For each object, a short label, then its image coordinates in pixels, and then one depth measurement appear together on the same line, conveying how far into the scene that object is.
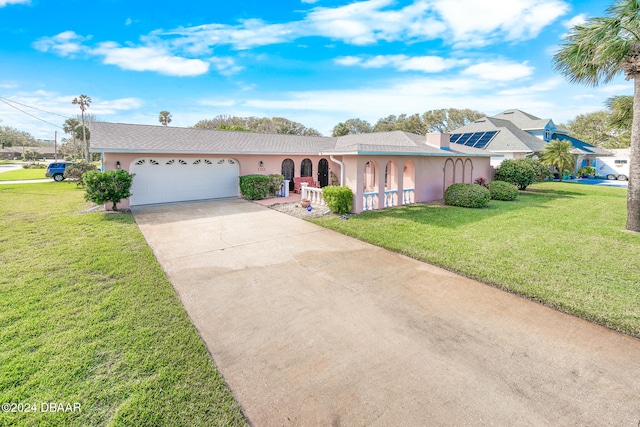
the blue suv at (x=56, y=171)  25.84
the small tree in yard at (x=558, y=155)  24.95
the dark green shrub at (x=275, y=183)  15.72
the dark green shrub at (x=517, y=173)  18.83
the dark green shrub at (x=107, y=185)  11.07
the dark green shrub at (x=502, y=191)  15.52
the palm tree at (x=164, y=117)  50.47
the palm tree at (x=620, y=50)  8.81
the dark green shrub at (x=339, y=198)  11.40
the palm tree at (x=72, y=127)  61.40
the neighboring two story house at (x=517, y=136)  27.38
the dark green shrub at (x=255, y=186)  14.87
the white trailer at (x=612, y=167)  32.56
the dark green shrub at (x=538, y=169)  19.65
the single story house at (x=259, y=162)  12.32
